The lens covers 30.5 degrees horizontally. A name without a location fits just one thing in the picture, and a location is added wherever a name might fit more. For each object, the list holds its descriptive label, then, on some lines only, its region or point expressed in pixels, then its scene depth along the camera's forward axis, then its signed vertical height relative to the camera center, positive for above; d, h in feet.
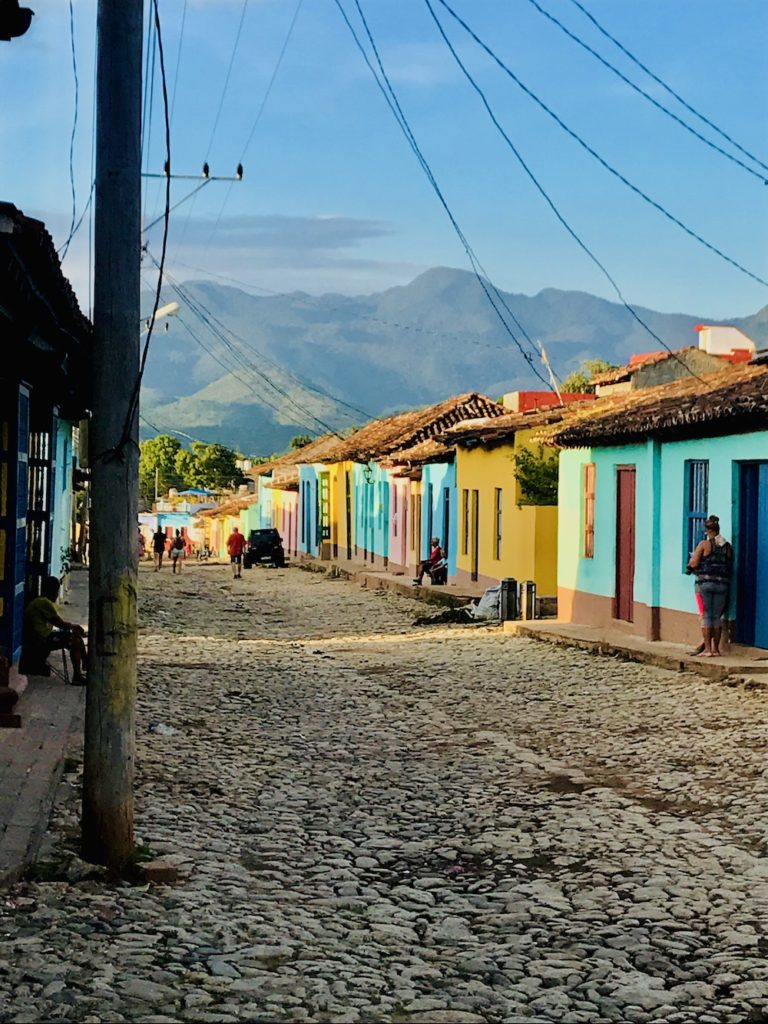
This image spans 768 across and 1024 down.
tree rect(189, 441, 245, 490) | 326.22 +9.69
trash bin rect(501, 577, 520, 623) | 70.69 -4.27
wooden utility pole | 20.39 +0.80
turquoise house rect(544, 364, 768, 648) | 47.70 +0.62
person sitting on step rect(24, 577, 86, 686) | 39.40 -3.58
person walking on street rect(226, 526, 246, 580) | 131.23 -3.38
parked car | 154.40 -4.06
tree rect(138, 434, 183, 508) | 350.02 +11.00
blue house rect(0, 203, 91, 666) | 22.81 +3.47
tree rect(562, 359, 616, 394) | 172.24 +18.99
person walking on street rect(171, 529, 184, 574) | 138.92 -4.01
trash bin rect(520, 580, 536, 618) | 70.64 -4.26
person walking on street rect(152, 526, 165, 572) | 142.52 -3.64
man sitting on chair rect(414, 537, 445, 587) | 93.50 -3.29
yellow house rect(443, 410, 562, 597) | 79.36 +0.24
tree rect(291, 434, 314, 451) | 253.03 +12.83
